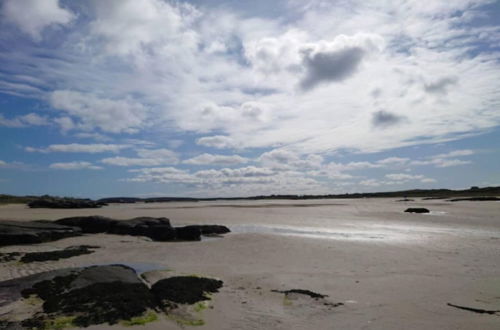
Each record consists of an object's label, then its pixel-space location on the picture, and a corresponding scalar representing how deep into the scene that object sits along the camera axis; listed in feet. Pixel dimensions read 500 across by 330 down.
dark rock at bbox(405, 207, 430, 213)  118.73
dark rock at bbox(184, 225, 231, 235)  74.23
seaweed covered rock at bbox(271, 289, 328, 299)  28.53
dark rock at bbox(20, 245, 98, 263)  45.73
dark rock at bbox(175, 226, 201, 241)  66.80
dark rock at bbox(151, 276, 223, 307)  27.16
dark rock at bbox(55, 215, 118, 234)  80.28
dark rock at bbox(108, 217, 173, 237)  71.94
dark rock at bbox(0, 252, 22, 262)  45.75
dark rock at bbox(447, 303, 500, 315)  23.81
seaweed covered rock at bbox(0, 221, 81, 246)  60.95
